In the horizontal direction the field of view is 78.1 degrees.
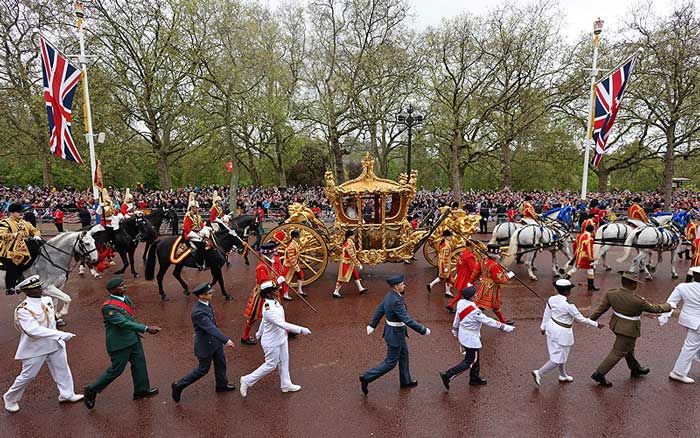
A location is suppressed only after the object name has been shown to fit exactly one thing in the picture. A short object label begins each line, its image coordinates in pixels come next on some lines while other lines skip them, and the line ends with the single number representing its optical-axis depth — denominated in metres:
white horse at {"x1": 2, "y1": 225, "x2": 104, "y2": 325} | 7.99
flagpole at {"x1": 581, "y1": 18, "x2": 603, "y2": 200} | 15.17
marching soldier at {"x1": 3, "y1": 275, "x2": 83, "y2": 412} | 4.99
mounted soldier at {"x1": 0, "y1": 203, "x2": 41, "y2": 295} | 7.70
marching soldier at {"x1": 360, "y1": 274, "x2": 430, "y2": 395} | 5.30
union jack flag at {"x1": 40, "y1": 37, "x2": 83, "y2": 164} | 11.60
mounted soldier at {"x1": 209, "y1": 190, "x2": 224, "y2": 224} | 10.90
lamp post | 16.98
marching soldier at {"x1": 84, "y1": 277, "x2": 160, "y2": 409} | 5.11
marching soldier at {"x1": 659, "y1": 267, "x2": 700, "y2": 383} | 5.55
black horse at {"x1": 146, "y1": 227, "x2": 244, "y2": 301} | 9.49
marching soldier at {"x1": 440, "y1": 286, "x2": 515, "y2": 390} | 5.46
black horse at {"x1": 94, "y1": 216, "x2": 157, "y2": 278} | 10.89
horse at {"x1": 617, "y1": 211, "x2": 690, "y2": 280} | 11.06
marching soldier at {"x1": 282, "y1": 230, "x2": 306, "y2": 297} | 9.08
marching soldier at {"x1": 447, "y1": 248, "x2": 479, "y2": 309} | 7.61
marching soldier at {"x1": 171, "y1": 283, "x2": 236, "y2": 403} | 5.16
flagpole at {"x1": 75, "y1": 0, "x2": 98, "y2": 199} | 12.91
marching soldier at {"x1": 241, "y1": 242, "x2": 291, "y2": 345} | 7.00
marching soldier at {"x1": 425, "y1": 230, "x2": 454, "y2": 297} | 9.63
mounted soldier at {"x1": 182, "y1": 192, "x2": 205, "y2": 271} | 9.38
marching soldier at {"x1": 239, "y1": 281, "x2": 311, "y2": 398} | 5.27
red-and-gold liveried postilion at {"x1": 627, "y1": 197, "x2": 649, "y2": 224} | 11.62
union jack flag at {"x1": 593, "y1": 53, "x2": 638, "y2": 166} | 14.05
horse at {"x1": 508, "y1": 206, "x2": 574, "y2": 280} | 11.10
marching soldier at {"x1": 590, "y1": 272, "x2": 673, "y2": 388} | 5.48
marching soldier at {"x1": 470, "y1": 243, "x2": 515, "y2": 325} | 7.16
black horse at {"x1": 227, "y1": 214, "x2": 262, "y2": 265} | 13.46
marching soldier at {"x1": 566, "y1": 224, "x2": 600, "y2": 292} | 10.20
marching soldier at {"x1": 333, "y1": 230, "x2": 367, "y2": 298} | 9.60
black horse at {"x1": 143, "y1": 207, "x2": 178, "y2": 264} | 13.88
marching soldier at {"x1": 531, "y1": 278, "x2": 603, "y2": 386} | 5.42
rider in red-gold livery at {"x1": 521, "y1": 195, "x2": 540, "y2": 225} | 11.41
